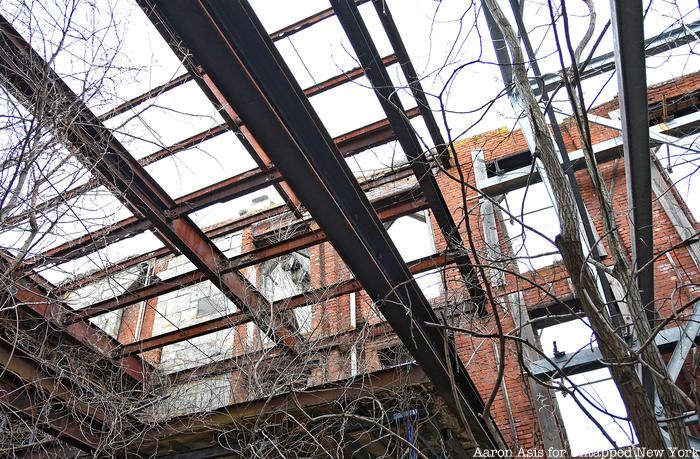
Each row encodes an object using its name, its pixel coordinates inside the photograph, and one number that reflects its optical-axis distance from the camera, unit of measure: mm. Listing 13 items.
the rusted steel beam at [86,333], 6789
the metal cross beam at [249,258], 6602
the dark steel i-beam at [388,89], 4879
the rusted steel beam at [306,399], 6590
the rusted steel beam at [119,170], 4574
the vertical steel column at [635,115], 2979
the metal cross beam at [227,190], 6320
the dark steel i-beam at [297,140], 3469
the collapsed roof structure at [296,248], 3754
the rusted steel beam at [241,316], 7055
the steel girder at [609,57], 6215
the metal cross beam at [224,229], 6512
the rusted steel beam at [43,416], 6840
